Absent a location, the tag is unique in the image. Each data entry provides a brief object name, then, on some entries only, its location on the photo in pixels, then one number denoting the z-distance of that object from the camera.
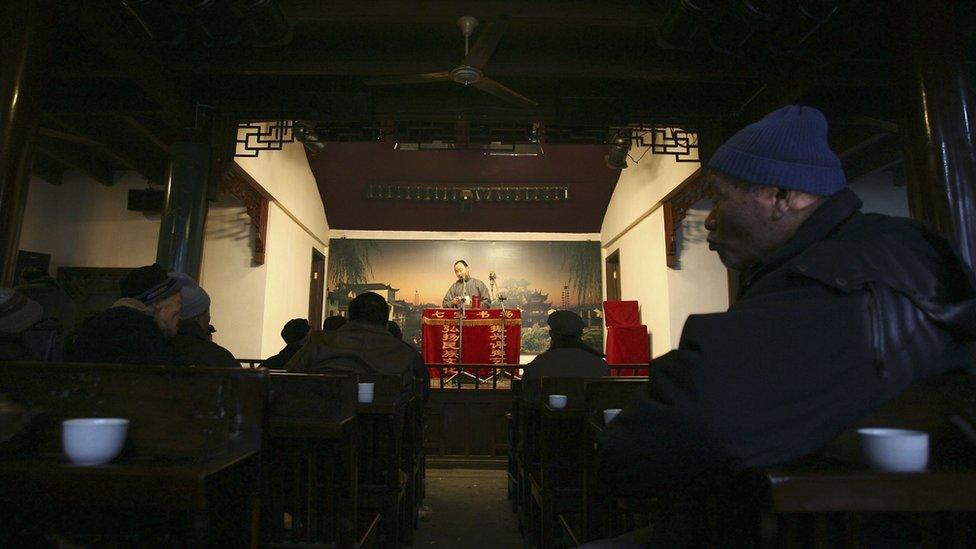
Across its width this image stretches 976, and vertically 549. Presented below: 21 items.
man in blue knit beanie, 0.78
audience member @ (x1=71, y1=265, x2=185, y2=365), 1.99
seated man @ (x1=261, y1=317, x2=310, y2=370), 3.85
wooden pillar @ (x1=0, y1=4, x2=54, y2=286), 2.89
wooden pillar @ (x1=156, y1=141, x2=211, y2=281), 4.70
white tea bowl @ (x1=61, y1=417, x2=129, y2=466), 0.99
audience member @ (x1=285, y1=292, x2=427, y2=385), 2.95
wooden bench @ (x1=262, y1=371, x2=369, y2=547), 1.89
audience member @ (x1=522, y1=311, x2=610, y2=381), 3.55
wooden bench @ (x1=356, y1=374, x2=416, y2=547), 2.68
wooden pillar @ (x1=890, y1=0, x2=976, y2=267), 2.73
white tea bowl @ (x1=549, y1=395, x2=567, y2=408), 2.57
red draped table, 7.73
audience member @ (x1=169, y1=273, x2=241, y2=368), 2.70
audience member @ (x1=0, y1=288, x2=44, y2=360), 2.50
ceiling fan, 3.74
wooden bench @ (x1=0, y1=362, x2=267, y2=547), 1.20
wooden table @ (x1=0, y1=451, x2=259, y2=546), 0.92
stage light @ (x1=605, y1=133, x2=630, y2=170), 8.08
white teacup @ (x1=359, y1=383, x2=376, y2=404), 2.55
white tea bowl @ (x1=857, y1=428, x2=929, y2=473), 0.78
